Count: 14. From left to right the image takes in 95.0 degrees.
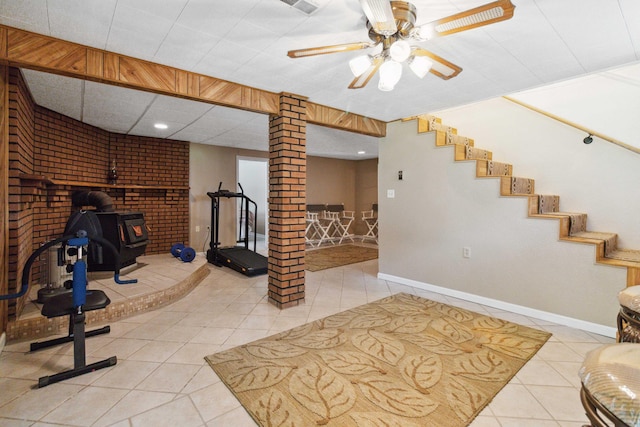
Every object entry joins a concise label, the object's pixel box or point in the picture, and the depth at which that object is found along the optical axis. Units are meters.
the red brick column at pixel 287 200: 2.92
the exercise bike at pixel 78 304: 1.80
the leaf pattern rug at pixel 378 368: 1.53
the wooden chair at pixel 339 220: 7.53
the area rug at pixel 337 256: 4.92
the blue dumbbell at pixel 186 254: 4.22
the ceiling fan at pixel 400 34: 1.26
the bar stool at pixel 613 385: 0.69
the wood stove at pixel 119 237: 3.47
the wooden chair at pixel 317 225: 7.07
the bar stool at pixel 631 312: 1.28
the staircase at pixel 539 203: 2.46
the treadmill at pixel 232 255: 4.24
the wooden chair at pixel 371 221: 7.53
